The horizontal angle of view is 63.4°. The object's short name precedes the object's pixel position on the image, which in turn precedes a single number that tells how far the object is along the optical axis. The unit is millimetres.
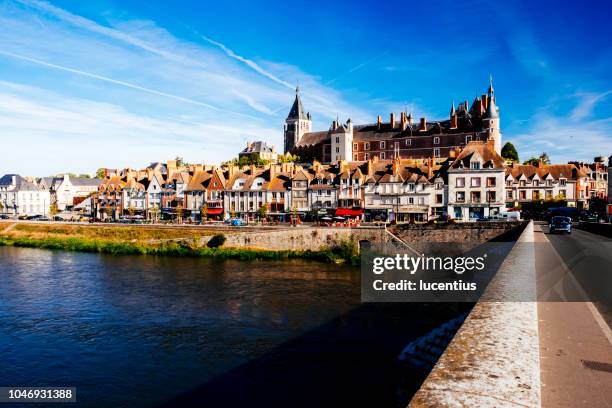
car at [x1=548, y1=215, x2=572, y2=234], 38094
